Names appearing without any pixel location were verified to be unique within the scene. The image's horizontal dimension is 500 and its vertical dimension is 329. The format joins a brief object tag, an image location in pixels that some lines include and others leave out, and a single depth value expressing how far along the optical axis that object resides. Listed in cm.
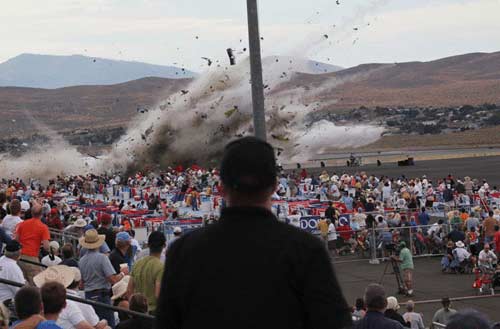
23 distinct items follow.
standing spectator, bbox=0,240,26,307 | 1498
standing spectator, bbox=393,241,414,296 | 3298
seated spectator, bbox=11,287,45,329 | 924
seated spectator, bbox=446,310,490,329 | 724
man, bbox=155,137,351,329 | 525
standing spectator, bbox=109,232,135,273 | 1771
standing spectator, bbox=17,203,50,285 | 1859
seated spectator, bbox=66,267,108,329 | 1298
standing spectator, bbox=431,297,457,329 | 2168
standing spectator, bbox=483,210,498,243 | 3626
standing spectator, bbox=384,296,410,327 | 1634
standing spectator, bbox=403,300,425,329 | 2089
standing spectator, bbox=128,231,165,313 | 1348
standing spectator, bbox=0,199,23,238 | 2063
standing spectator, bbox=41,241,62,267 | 1871
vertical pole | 1449
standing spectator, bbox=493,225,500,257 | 3329
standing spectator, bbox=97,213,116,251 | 2148
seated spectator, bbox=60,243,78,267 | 1697
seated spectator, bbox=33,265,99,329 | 1221
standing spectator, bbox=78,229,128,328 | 1626
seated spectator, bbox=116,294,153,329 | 1133
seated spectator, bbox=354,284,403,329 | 1154
